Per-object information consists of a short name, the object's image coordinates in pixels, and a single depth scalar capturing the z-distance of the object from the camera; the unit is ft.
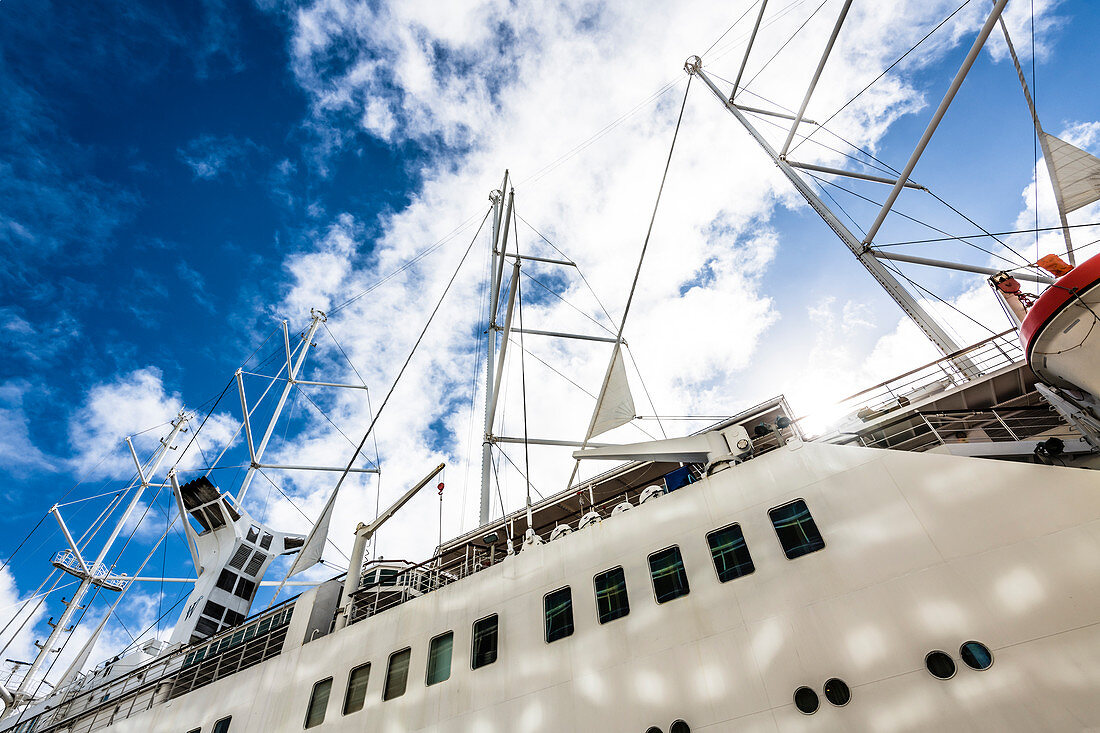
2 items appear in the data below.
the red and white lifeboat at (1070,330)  24.63
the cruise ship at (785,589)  21.71
